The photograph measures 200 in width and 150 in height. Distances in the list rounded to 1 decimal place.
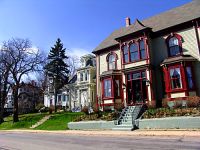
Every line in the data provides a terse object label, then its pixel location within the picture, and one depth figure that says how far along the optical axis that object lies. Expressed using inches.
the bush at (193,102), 772.4
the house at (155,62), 922.7
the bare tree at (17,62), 1569.9
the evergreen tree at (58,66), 2131.8
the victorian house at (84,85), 1943.2
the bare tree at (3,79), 1579.7
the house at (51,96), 2304.4
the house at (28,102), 2508.0
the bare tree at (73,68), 2407.2
